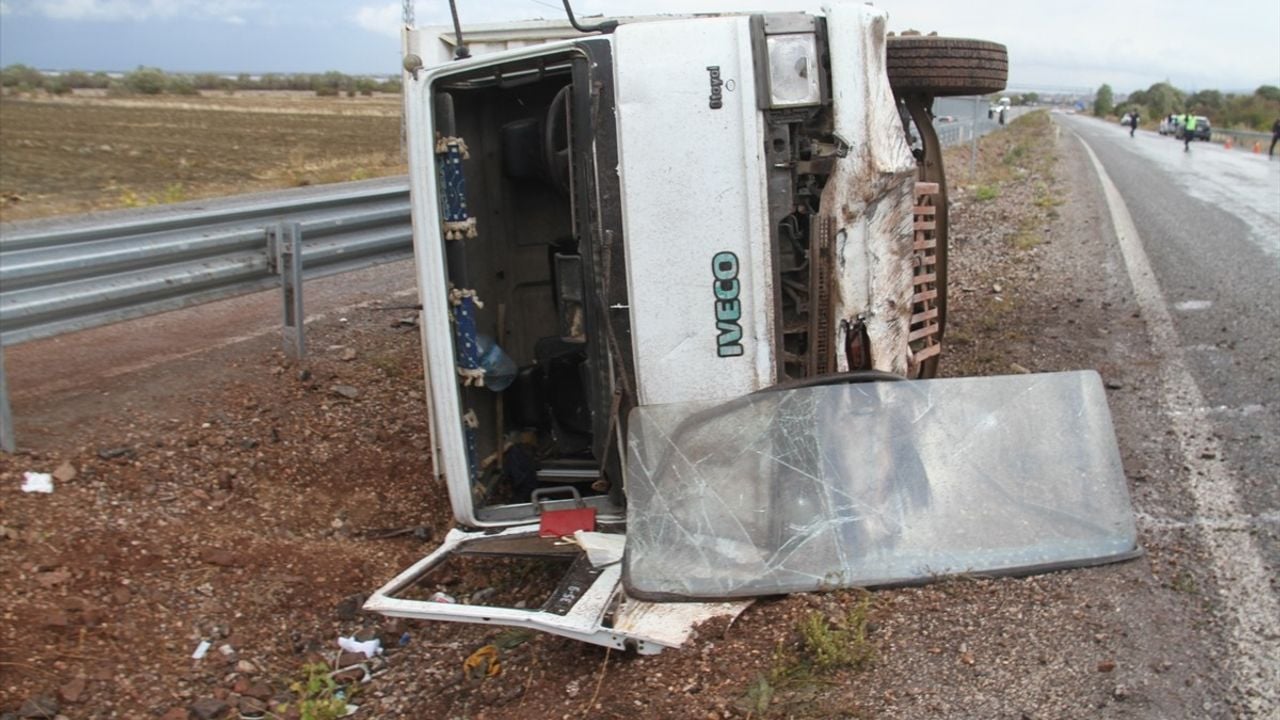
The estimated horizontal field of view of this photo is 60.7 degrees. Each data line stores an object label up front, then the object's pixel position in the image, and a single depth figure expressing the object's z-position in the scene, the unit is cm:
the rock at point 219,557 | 439
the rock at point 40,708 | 352
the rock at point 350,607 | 425
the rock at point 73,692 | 361
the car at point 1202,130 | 4770
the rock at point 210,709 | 364
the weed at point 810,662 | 292
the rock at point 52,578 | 402
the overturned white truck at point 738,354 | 351
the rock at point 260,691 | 380
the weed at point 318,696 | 360
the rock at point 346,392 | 582
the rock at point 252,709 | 369
